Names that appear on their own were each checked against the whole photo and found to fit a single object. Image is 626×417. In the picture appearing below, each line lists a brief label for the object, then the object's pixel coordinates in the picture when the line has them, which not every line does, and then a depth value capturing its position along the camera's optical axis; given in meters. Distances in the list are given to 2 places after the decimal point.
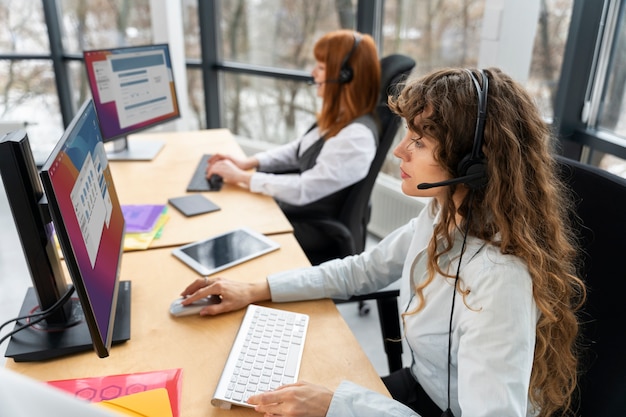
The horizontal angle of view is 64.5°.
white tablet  1.29
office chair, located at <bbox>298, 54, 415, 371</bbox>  1.71
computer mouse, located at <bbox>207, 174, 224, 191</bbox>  1.82
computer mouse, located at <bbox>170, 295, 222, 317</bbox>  1.08
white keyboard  0.86
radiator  2.54
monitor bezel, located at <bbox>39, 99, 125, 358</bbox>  0.67
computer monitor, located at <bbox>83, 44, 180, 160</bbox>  1.92
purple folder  1.48
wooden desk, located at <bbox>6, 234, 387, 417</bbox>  0.90
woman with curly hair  0.77
